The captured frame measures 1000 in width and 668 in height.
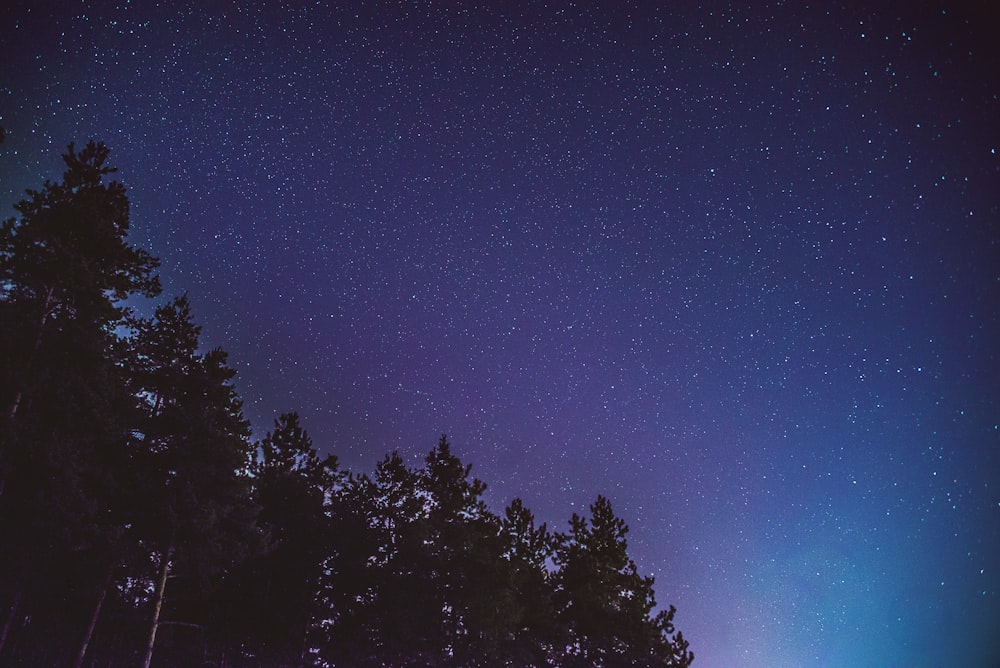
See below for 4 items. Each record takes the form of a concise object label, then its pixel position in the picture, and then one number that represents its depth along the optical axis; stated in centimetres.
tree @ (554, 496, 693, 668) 2708
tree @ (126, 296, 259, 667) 1802
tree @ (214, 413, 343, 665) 2483
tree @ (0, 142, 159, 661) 1395
